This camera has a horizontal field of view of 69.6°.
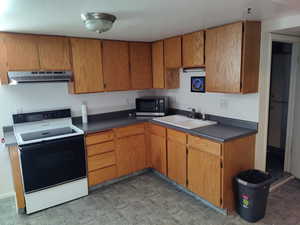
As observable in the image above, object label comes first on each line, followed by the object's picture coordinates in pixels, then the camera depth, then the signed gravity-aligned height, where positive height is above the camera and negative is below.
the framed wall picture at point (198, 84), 3.21 -0.06
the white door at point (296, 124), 2.99 -0.68
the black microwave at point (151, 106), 3.60 -0.42
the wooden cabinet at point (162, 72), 3.50 +0.15
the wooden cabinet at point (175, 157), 2.42 -1.01
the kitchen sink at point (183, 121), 2.92 -0.60
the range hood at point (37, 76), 2.59 +0.10
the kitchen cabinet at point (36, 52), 2.60 +0.41
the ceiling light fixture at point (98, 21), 1.87 +0.54
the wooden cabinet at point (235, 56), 2.37 +0.26
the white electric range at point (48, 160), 2.53 -0.93
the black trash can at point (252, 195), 2.24 -1.23
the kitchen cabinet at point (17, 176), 2.50 -1.06
